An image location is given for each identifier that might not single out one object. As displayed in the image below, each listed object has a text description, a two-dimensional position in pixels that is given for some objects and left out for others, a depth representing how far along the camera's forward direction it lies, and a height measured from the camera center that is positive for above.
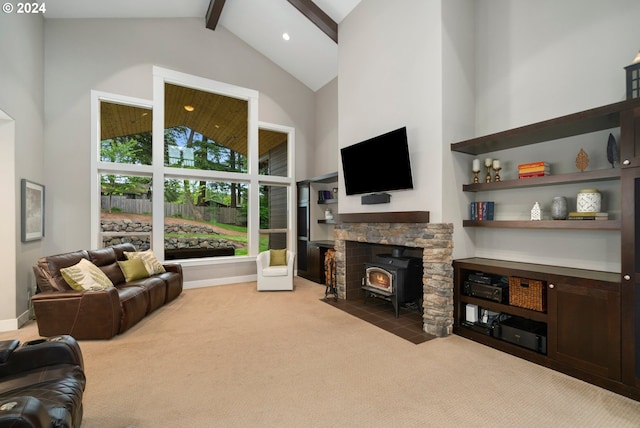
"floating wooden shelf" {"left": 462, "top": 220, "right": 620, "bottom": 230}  2.57 -0.08
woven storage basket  2.90 -0.78
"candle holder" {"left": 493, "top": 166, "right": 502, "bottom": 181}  3.52 +0.54
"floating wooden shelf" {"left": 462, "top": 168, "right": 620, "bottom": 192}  2.58 +0.36
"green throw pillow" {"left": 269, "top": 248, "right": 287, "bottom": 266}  5.96 -0.82
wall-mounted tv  3.91 +0.77
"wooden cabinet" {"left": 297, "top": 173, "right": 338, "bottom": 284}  6.65 -0.09
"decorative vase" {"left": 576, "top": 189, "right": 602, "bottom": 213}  2.76 +0.14
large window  5.44 +0.94
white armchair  5.61 -1.15
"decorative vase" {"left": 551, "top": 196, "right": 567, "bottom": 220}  2.96 +0.08
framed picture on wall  4.06 +0.12
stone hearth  3.57 -0.47
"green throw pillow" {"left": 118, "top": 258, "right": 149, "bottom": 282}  4.57 -0.80
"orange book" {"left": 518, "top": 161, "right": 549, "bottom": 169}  3.10 +0.55
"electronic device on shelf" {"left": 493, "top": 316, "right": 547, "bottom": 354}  2.92 -1.20
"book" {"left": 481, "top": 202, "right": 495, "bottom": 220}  3.64 +0.08
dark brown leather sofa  3.40 -1.03
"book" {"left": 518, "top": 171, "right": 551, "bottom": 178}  3.10 +0.45
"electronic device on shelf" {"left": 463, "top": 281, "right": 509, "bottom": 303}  3.24 -0.84
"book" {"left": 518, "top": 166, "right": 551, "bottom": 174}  3.10 +0.50
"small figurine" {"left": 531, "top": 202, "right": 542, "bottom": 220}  3.15 +0.04
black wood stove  4.17 -0.90
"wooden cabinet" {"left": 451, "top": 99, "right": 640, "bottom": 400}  2.37 -0.64
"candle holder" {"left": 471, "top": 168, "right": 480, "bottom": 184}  3.68 +0.53
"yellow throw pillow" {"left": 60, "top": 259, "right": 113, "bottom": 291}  3.62 -0.73
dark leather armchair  1.21 -0.94
